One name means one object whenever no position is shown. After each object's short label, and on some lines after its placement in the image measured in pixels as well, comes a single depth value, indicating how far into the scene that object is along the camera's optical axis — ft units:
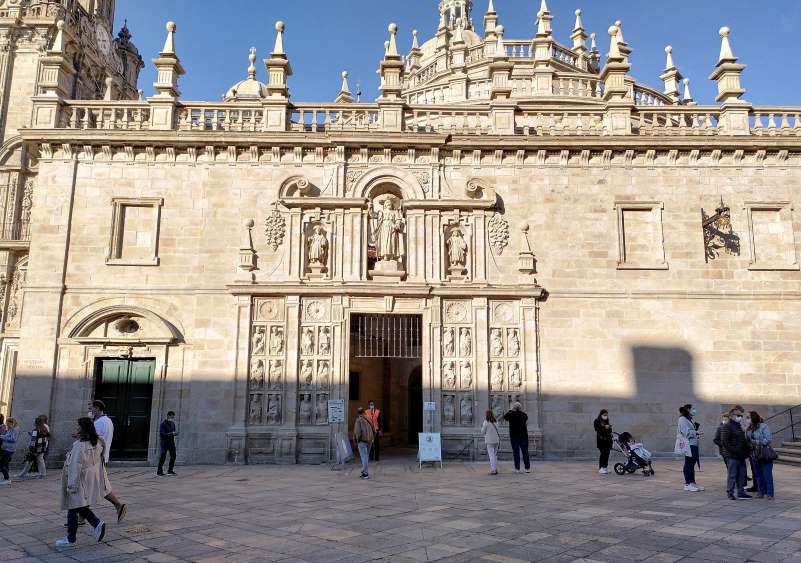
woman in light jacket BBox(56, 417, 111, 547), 25.21
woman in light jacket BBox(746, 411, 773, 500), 34.88
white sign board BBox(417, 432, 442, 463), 49.78
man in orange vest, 53.52
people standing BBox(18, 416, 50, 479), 45.93
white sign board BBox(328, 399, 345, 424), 52.54
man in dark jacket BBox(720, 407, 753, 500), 34.81
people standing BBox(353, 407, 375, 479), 43.91
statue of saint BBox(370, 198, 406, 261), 57.57
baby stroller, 44.45
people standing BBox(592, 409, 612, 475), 45.57
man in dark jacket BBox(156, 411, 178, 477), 47.11
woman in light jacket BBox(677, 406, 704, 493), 37.11
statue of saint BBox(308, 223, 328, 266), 56.95
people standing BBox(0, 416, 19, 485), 44.65
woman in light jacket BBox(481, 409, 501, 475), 45.24
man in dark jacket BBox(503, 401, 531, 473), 46.32
